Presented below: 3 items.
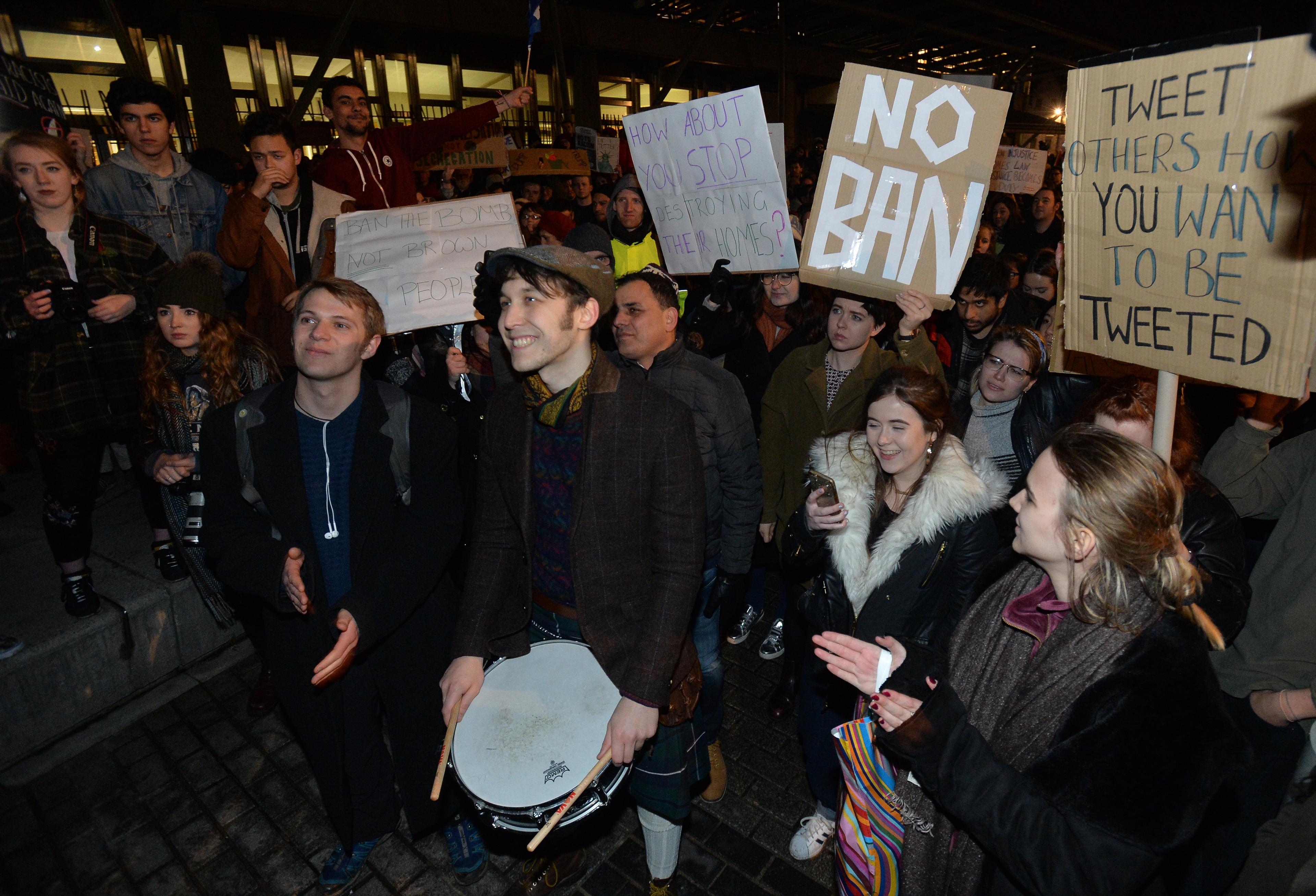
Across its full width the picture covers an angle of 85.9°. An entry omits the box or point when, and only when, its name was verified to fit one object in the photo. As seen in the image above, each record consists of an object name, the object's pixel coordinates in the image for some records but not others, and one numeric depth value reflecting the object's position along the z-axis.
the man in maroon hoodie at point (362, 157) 4.87
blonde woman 1.49
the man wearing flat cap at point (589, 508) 2.29
